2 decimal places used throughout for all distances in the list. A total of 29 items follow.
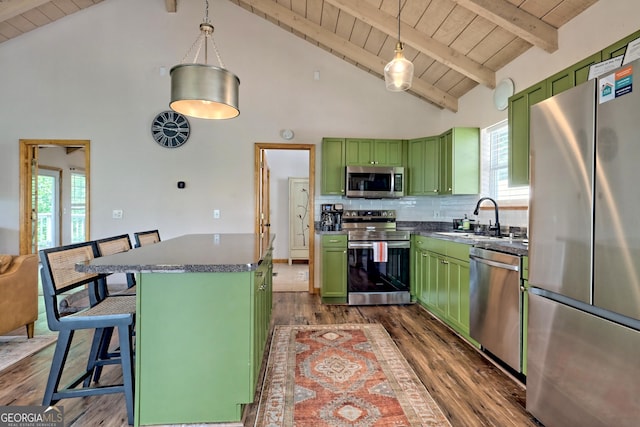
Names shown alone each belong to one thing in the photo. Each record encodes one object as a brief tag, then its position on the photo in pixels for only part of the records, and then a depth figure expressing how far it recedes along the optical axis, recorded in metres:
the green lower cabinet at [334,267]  3.84
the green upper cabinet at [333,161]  4.16
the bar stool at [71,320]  1.55
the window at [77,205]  6.75
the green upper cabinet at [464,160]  3.65
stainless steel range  3.79
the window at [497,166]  3.24
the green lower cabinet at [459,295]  2.71
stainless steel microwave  4.07
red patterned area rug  1.73
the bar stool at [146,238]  2.51
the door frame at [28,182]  4.08
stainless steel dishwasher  2.10
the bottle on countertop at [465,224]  3.68
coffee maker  4.27
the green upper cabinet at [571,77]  1.97
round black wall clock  4.19
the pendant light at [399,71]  2.30
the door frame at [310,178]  4.30
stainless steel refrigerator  1.21
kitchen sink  2.79
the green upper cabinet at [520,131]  2.46
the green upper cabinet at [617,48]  1.70
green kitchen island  1.57
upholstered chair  2.42
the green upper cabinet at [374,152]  4.17
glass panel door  6.15
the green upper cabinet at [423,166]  4.02
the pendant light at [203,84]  1.82
